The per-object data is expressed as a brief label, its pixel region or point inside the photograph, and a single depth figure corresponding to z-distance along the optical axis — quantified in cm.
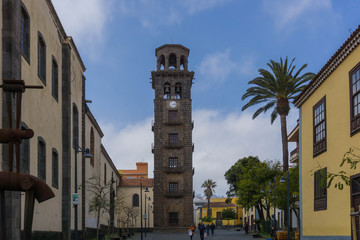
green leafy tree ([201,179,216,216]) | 12240
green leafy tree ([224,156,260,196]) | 8269
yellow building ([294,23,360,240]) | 1720
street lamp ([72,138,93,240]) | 2251
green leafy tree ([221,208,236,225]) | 11871
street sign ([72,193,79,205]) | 2253
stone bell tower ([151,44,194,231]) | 7119
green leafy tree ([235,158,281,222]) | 5381
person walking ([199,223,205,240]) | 4248
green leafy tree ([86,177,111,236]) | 3412
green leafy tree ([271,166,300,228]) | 4072
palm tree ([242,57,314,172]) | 4281
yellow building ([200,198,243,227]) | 12689
